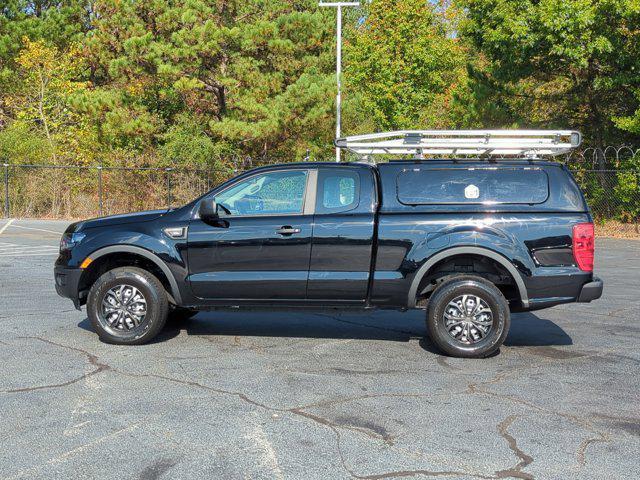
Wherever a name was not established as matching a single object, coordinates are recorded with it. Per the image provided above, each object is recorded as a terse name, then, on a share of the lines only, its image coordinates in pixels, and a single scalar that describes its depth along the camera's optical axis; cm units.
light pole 2486
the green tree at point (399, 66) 3453
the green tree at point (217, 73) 2742
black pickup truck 709
